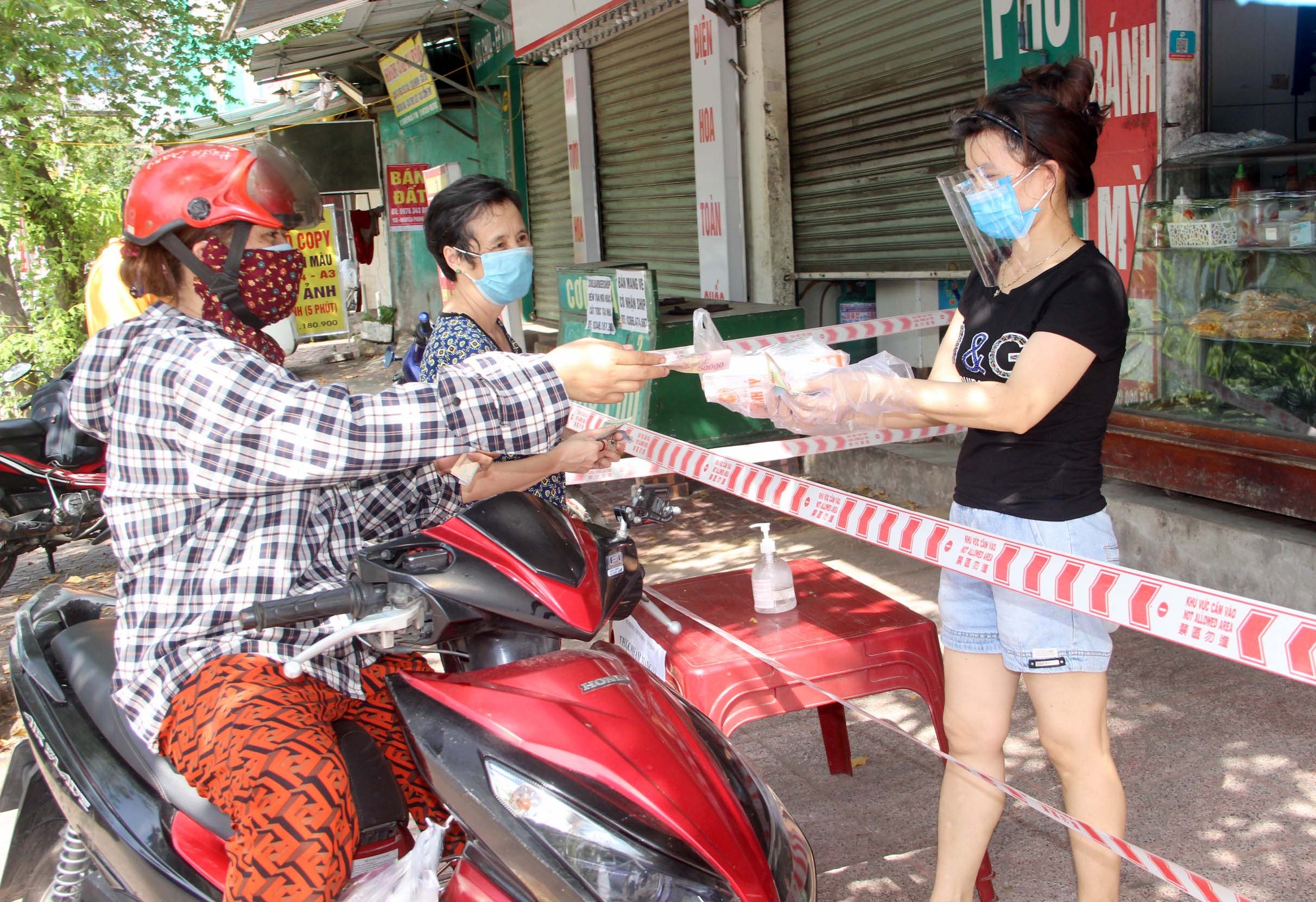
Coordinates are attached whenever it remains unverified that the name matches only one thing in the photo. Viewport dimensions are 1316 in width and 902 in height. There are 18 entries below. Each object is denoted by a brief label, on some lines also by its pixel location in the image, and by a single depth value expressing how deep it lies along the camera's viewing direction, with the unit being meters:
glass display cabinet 4.31
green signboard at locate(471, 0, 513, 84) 12.02
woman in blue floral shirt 2.94
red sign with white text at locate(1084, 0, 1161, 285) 4.78
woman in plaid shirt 1.68
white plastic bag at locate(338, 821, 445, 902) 1.64
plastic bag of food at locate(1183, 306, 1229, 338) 4.63
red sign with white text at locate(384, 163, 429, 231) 14.29
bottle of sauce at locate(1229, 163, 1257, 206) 4.52
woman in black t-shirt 2.09
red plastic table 2.58
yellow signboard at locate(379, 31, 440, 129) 13.01
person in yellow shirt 5.16
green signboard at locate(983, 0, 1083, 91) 5.08
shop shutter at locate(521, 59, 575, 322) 12.49
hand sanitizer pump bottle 2.87
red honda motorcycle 1.56
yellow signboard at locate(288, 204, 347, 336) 15.84
